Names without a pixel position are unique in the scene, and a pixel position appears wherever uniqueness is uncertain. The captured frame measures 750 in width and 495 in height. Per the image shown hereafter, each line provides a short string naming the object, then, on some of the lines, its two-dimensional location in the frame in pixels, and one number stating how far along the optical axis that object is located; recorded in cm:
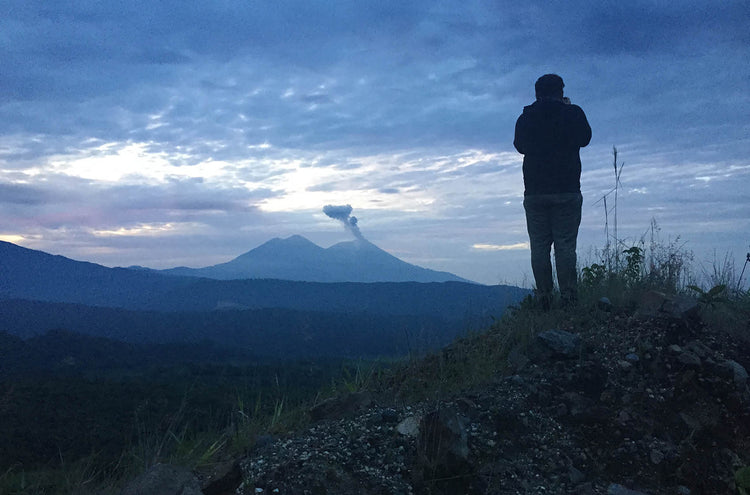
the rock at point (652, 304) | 507
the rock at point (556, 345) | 460
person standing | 626
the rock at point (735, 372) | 412
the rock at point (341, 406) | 431
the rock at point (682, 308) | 489
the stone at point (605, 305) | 546
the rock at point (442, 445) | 331
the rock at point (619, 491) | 323
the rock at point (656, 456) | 352
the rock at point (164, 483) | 301
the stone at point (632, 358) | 445
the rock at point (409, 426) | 363
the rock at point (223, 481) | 323
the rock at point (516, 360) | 469
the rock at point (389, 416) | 386
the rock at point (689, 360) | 430
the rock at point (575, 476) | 338
